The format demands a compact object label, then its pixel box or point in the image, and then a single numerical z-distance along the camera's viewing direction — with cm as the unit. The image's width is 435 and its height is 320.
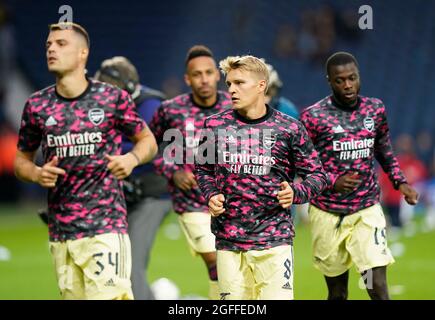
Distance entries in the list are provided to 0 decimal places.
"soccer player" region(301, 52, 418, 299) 1591
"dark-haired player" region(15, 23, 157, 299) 1362
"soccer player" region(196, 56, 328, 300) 1331
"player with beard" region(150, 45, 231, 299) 1762
